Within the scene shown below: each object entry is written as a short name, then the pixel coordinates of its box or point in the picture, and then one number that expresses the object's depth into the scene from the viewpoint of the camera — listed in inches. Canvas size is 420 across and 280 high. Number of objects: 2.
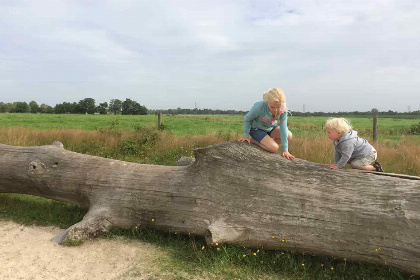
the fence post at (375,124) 449.7
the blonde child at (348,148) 151.9
